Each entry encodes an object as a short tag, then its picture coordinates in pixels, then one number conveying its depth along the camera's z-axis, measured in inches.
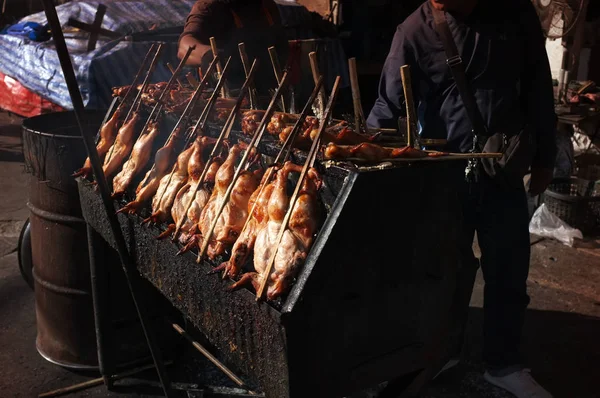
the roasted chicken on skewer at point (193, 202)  110.3
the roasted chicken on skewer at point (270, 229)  89.7
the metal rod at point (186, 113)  134.4
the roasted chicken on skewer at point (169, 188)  119.9
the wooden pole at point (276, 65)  129.3
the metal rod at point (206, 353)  143.7
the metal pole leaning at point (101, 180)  106.8
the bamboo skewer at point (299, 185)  85.0
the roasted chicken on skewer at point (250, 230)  93.4
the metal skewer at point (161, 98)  146.3
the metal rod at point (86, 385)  163.9
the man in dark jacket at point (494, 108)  139.3
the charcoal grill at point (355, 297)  81.8
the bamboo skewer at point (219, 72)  143.2
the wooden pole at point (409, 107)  97.6
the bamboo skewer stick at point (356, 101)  104.3
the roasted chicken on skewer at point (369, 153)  93.6
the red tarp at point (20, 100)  404.5
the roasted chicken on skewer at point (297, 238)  85.3
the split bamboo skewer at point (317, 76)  113.6
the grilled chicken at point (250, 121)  122.0
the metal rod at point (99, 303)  153.3
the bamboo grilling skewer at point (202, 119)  124.1
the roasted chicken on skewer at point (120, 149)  148.8
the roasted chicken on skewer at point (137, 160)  139.5
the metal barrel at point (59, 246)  154.9
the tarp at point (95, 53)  353.1
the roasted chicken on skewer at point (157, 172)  128.6
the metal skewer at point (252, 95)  137.7
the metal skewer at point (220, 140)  113.9
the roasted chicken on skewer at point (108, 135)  158.9
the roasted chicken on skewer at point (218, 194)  105.8
